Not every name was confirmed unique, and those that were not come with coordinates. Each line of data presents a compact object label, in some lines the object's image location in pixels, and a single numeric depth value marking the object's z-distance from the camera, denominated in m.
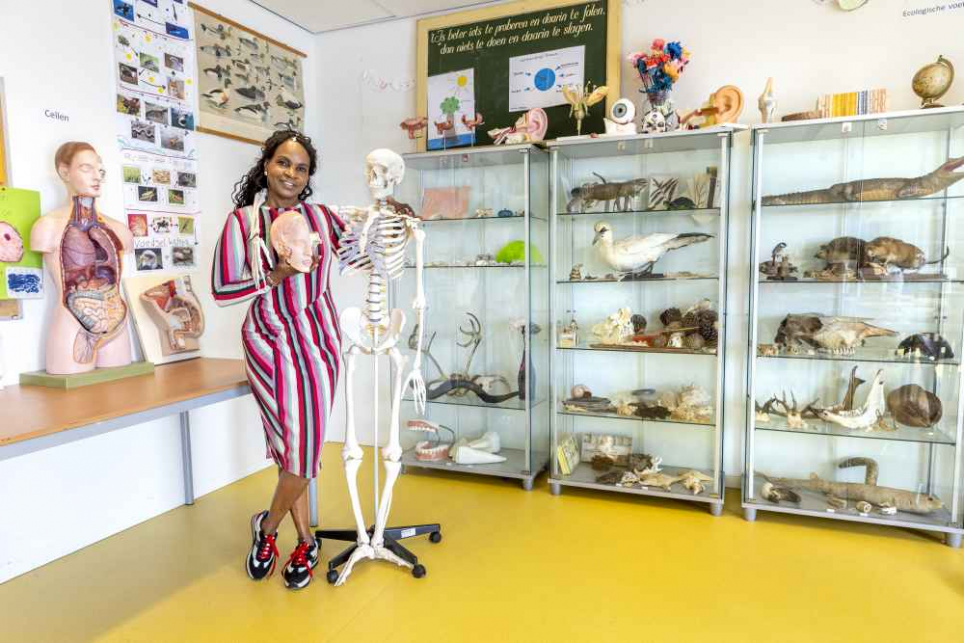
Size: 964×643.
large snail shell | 3.08
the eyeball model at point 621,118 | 3.38
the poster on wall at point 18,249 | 2.52
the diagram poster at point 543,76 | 3.78
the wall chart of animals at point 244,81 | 3.59
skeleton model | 2.50
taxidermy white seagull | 3.49
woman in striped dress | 2.49
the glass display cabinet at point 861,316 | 3.06
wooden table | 1.82
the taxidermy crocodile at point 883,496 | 3.07
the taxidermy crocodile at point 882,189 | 3.01
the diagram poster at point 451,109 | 4.07
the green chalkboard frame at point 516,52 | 3.67
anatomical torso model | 2.57
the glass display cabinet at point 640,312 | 3.41
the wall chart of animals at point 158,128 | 3.11
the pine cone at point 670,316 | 3.51
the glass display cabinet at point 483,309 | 3.74
